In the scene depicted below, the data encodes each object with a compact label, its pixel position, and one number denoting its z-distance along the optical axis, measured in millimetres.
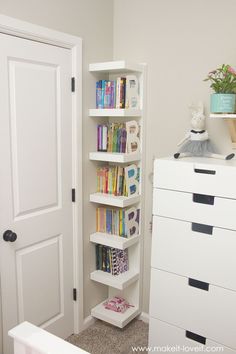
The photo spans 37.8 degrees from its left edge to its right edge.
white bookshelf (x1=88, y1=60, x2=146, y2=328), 2354
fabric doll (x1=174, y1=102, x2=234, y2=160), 2148
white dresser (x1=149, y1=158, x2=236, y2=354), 1854
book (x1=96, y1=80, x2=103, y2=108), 2457
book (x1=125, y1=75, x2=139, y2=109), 2357
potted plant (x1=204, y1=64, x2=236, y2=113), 1921
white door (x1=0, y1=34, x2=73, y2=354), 1926
